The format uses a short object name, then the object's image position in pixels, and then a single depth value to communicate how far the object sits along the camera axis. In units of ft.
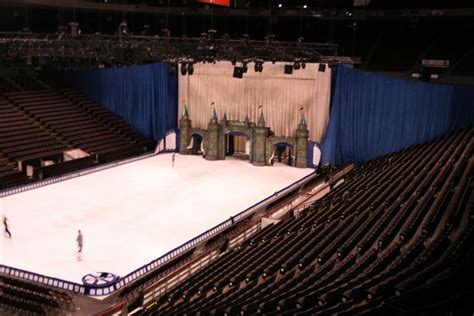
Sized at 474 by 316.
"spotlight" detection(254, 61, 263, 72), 87.25
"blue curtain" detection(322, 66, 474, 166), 78.08
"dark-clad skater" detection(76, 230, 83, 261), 51.47
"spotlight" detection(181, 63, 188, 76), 89.92
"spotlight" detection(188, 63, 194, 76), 89.10
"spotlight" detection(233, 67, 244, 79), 86.94
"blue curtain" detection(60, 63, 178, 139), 106.22
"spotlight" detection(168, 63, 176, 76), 92.38
